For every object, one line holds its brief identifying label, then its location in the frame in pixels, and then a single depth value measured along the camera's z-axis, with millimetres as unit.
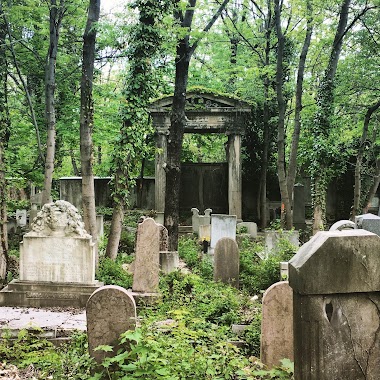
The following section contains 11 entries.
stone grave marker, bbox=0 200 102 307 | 7453
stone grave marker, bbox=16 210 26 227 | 18183
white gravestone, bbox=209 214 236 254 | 12570
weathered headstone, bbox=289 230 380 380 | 2381
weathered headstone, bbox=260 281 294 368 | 4828
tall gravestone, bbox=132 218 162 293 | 8016
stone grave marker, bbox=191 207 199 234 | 16531
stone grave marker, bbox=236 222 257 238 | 16109
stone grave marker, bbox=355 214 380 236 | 5879
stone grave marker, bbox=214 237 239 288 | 9289
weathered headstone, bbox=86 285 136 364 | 4277
